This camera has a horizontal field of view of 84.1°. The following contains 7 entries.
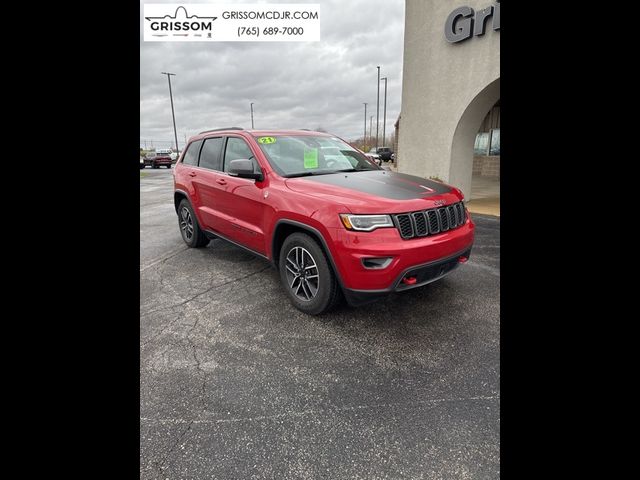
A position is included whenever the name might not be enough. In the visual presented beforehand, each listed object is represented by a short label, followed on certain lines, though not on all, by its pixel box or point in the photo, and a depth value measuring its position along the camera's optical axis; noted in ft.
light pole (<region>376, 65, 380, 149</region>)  153.29
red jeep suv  9.06
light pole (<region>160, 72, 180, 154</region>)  140.81
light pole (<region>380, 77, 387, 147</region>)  158.29
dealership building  27.17
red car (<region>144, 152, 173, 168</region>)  106.22
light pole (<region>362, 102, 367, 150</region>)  194.49
